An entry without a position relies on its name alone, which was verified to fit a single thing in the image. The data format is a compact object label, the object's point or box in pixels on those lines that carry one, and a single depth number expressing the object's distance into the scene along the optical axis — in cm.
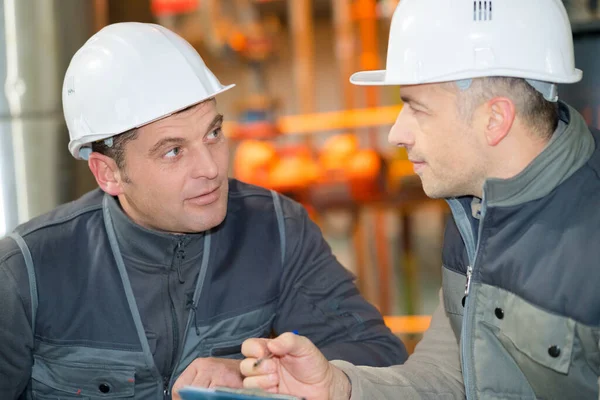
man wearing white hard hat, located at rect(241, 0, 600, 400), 177
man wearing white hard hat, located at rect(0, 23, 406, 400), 233
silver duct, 306
